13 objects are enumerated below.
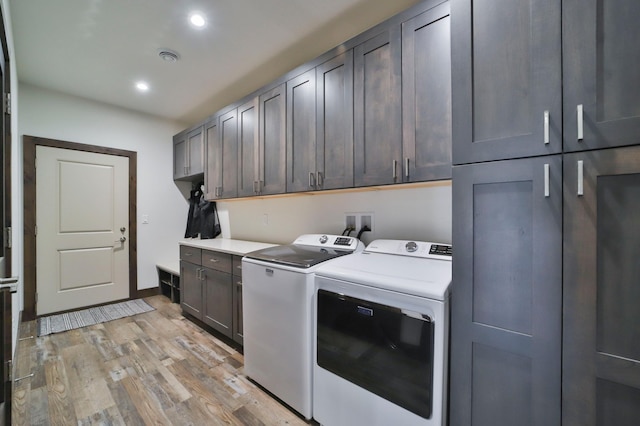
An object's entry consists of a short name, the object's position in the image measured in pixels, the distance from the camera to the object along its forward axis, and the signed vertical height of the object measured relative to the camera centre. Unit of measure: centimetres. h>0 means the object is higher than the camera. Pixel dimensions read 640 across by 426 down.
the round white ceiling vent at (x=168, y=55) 235 +142
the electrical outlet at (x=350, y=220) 221 -7
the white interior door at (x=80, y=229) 304 -21
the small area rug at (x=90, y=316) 281 -122
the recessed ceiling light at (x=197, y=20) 192 +143
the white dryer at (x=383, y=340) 111 -61
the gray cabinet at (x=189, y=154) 341 +79
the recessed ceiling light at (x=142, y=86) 292 +141
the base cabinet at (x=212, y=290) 234 -78
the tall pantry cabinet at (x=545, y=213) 78 -1
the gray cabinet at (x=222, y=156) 284 +63
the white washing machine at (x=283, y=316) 155 -67
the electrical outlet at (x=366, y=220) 210 -7
